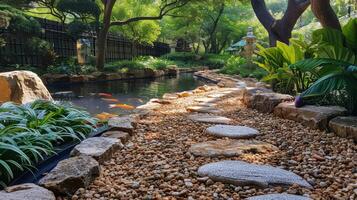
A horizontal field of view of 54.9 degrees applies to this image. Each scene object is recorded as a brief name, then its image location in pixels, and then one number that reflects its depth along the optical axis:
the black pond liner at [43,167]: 2.08
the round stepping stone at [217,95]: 6.15
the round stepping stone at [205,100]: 5.50
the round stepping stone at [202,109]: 4.50
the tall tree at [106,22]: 12.56
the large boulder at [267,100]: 4.25
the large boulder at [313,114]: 3.13
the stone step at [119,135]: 2.90
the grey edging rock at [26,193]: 1.61
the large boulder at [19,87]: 4.64
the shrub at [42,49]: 11.51
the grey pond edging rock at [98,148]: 2.36
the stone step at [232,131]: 3.04
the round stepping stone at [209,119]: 3.77
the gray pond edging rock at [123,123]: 3.14
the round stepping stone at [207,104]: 5.03
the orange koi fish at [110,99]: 7.12
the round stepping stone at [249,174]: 1.92
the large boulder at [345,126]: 2.70
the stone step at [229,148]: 2.50
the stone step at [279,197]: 1.67
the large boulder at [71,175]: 1.83
